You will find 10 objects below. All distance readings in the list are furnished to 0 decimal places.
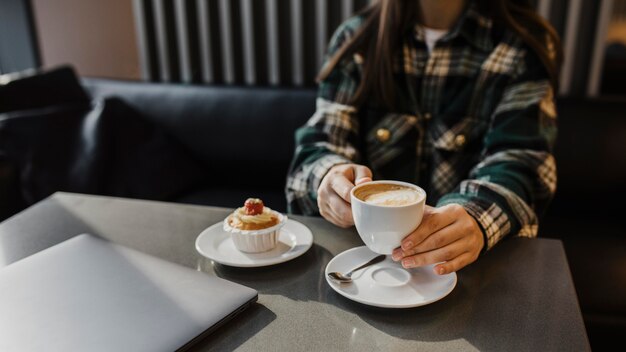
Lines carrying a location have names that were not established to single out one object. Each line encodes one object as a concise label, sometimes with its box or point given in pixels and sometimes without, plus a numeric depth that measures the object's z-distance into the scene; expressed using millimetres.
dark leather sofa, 1705
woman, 1172
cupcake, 888
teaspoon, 803
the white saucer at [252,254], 861
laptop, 652
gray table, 688
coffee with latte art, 785
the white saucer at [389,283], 751
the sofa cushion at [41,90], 1883
